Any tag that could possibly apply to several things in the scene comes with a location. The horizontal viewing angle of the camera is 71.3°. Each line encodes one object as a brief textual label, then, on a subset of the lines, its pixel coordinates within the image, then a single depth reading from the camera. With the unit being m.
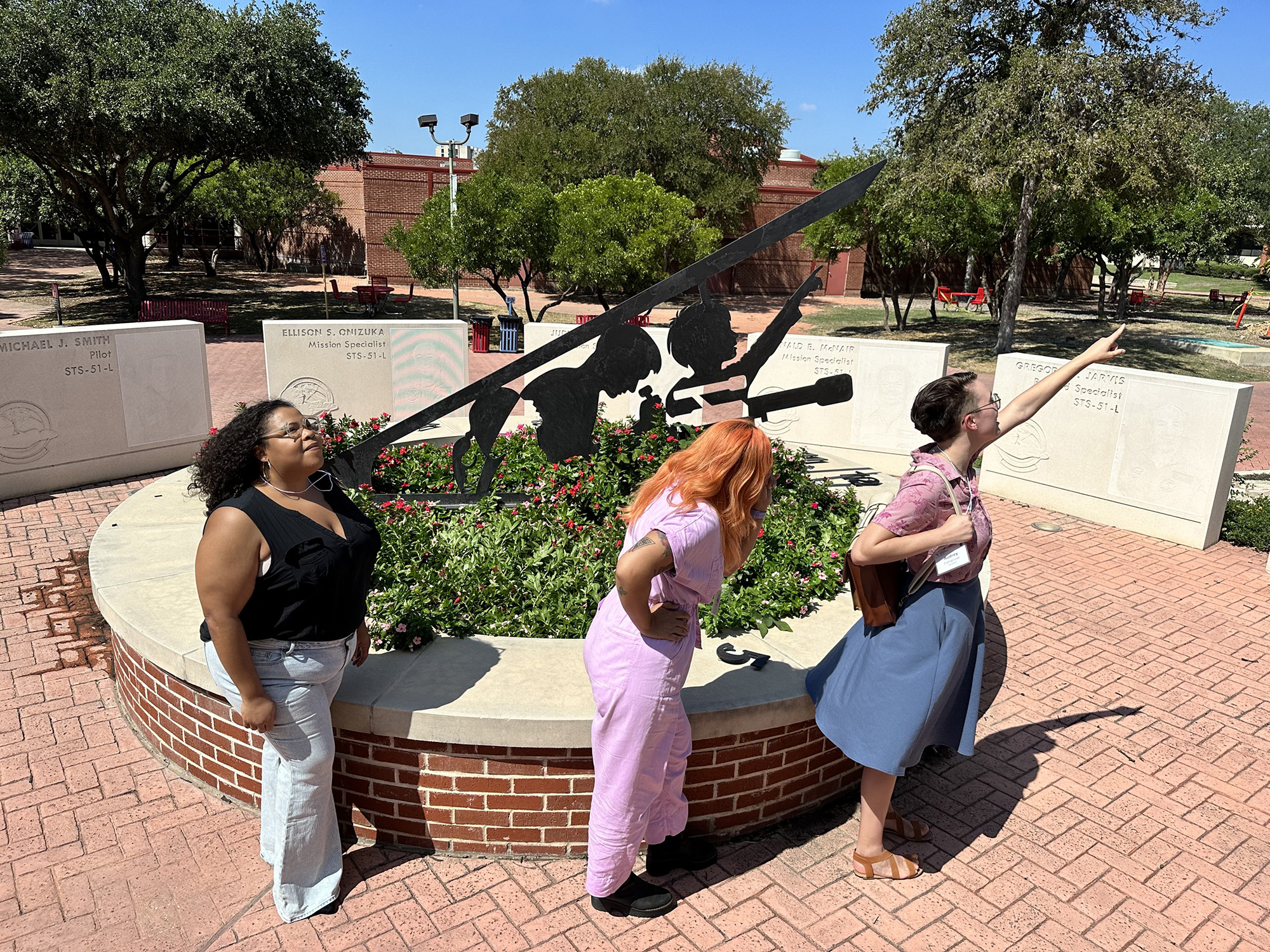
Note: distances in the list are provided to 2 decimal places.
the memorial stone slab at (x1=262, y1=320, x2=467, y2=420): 8.82
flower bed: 4.14
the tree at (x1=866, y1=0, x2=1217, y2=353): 16.48
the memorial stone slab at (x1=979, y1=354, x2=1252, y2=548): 7.34
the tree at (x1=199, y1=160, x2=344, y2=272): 33.06
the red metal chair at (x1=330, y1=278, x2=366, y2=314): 27.88
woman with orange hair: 2.64
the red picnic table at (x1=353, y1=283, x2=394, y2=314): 25.69
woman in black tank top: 2.72
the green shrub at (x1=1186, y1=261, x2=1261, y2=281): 53.94
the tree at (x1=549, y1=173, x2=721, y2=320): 19.00
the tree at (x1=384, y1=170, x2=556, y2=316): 18.77
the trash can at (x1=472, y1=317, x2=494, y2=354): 19.33
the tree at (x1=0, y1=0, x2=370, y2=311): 16.77
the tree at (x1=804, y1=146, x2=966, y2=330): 20.62
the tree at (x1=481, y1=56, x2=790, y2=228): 31.34
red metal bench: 18.84
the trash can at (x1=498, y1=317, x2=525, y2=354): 19.34
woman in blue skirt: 3.00
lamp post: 19.59
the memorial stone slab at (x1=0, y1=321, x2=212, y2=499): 7.70
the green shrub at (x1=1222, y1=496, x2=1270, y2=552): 7.45
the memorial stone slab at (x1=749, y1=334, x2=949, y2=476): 9.14
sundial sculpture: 5.28
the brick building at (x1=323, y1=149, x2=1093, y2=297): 36.47
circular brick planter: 3.28
